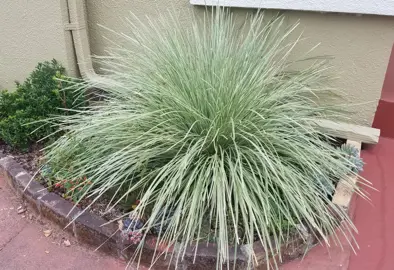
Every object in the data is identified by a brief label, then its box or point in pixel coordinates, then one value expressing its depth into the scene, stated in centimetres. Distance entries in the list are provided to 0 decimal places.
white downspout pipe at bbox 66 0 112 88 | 251
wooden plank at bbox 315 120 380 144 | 215
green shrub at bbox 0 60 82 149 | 228
